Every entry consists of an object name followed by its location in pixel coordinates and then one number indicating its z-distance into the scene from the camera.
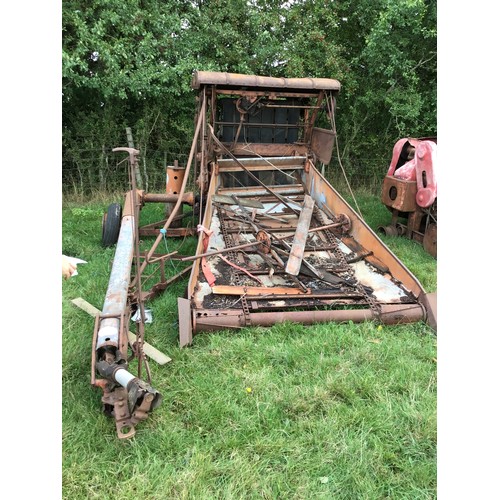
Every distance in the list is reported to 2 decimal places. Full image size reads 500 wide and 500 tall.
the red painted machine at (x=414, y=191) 5.59
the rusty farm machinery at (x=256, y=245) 2.83
